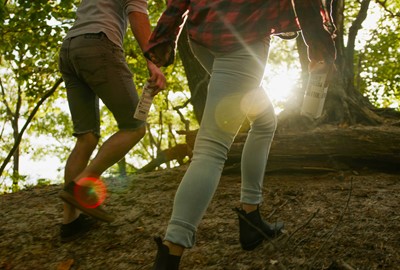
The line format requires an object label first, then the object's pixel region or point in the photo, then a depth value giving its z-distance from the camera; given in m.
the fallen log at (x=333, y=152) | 4.12
